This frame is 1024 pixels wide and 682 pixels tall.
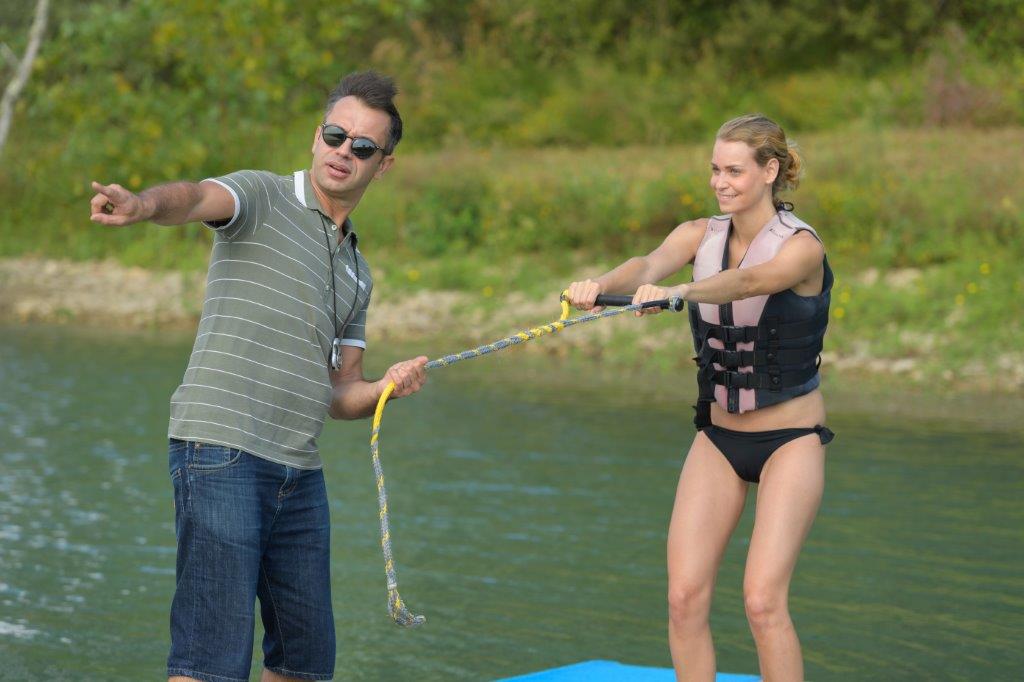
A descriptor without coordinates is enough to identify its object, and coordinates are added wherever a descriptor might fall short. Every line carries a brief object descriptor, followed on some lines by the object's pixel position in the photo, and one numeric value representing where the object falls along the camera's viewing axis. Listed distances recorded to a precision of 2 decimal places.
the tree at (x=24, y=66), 41.97
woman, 8.96
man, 7.80
